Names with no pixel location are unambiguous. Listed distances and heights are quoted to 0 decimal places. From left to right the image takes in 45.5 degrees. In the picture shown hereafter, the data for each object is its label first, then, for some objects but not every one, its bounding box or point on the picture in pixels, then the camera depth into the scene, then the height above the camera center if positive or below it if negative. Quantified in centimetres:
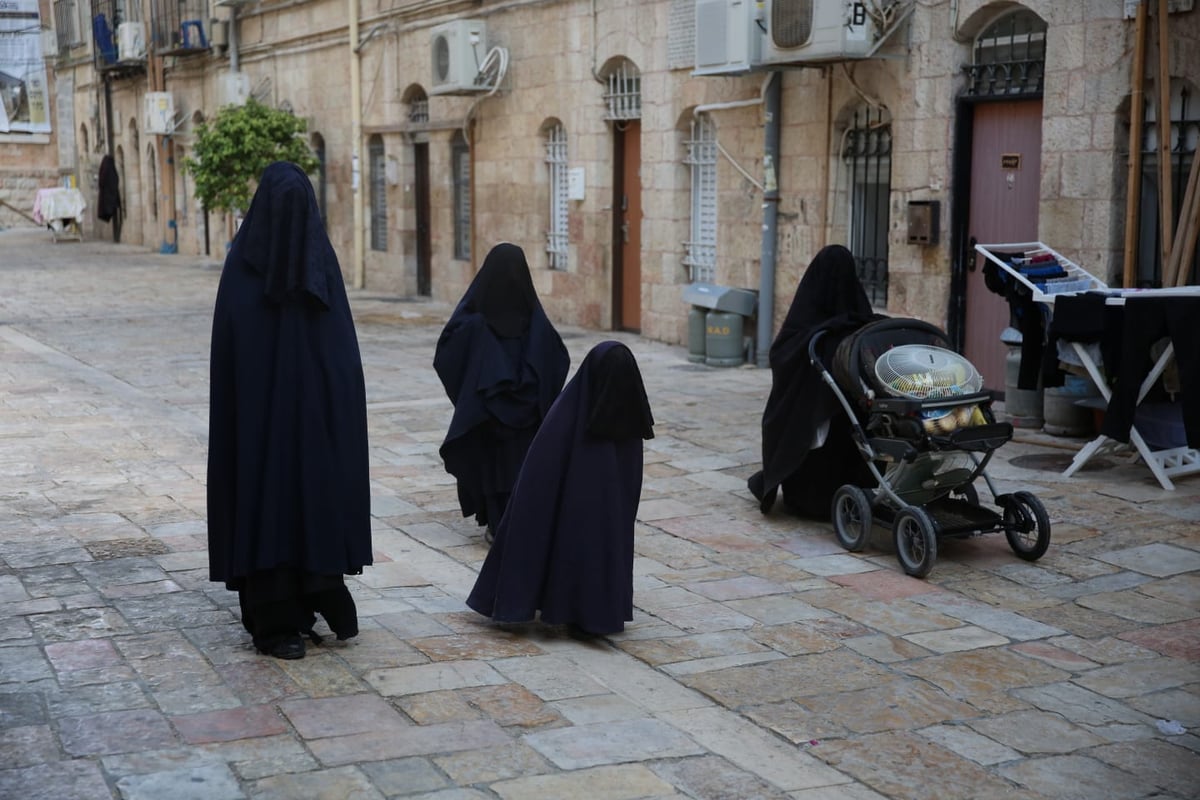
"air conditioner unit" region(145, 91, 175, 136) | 2792 +193
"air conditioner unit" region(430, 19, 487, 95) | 1658 +181
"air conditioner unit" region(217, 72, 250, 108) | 2384 +202
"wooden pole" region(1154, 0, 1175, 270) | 879 +42
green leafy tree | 2139 +90
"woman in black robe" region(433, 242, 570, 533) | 659 -76
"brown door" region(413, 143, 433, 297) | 1967 -8
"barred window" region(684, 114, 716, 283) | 1388 +7
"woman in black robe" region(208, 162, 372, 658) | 499 -74
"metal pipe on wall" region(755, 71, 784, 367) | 1247 -10
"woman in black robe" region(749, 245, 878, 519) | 712 -98
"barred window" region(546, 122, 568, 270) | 1630 +13
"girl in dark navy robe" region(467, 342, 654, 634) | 538 -115
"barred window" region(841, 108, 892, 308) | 1170 +11
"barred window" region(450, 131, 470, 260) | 1834 +15
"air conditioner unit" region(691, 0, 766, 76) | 1186 +144
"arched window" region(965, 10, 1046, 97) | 1006 +105
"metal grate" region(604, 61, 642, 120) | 1478 +118
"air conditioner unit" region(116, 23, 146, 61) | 2920 +345
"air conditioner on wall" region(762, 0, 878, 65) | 1084 +135
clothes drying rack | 771 -93
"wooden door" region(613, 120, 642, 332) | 1511 -22
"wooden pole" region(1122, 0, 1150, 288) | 899 +37
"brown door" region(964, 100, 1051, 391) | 1023 +7
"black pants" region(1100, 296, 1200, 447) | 737 -76
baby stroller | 643 -105
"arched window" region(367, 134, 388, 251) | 2067 +21
